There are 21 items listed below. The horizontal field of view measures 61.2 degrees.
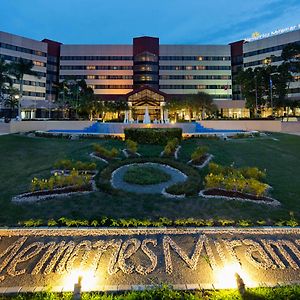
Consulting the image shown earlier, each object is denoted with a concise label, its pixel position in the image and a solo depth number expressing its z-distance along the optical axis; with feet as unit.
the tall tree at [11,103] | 225.52
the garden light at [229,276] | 21.94
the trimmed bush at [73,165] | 54.13
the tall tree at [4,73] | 148.07
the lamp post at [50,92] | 310.04
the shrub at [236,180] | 43.21
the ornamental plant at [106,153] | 63.77
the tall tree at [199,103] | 206.49
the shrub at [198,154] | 62.28
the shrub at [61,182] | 44.70
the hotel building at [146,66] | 298.15
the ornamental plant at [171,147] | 66.95
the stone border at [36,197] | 41.06
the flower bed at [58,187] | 42.27
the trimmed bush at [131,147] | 68.54
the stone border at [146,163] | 46.94
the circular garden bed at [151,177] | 44.91
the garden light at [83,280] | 21.76
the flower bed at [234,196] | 41.16
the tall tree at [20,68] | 155.53
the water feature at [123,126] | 105.91
